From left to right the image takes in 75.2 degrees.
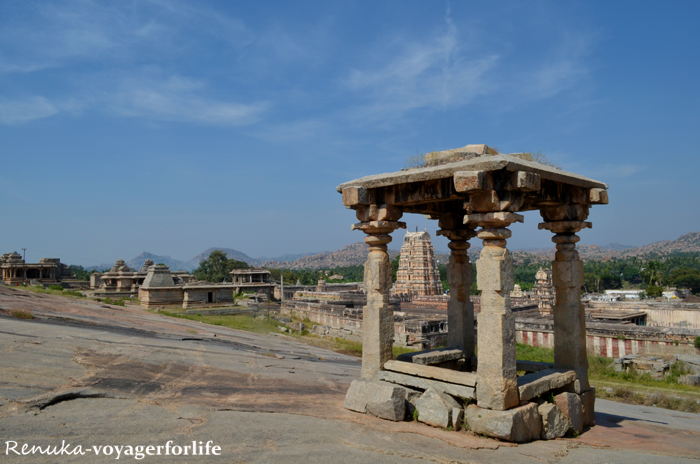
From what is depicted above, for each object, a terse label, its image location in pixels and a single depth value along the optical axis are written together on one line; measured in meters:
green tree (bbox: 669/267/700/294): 75.19
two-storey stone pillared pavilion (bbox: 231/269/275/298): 42.28
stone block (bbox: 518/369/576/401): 6.27
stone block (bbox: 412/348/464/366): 7.90
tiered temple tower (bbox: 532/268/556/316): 39.06
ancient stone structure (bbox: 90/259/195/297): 36.62
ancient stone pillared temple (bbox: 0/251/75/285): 46.34
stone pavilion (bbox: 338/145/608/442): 6.06
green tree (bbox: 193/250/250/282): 86.88
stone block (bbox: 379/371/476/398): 6.29
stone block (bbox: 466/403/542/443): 5.75
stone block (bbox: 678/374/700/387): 16.53
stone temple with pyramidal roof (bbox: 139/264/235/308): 27.55
